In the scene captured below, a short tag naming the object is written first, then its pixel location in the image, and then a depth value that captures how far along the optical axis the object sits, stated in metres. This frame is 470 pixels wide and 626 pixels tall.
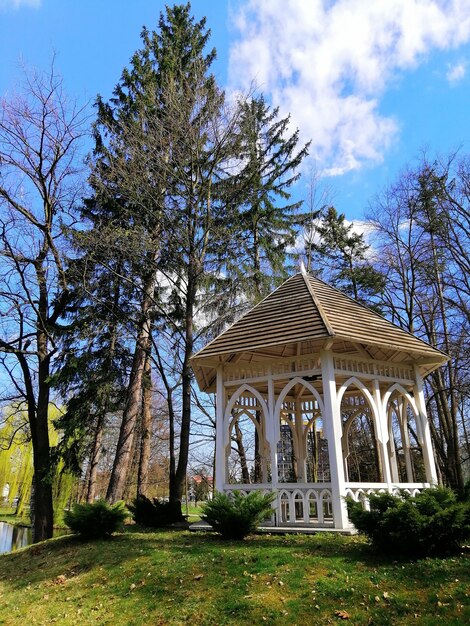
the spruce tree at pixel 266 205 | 17.27
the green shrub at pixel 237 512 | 7.70
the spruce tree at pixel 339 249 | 20.47
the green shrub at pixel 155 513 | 10.96
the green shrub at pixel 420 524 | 5.62
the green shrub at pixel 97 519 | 9.06
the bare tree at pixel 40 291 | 13.83
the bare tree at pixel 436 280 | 16.39
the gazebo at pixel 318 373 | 8.77
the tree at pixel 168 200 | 14.12
